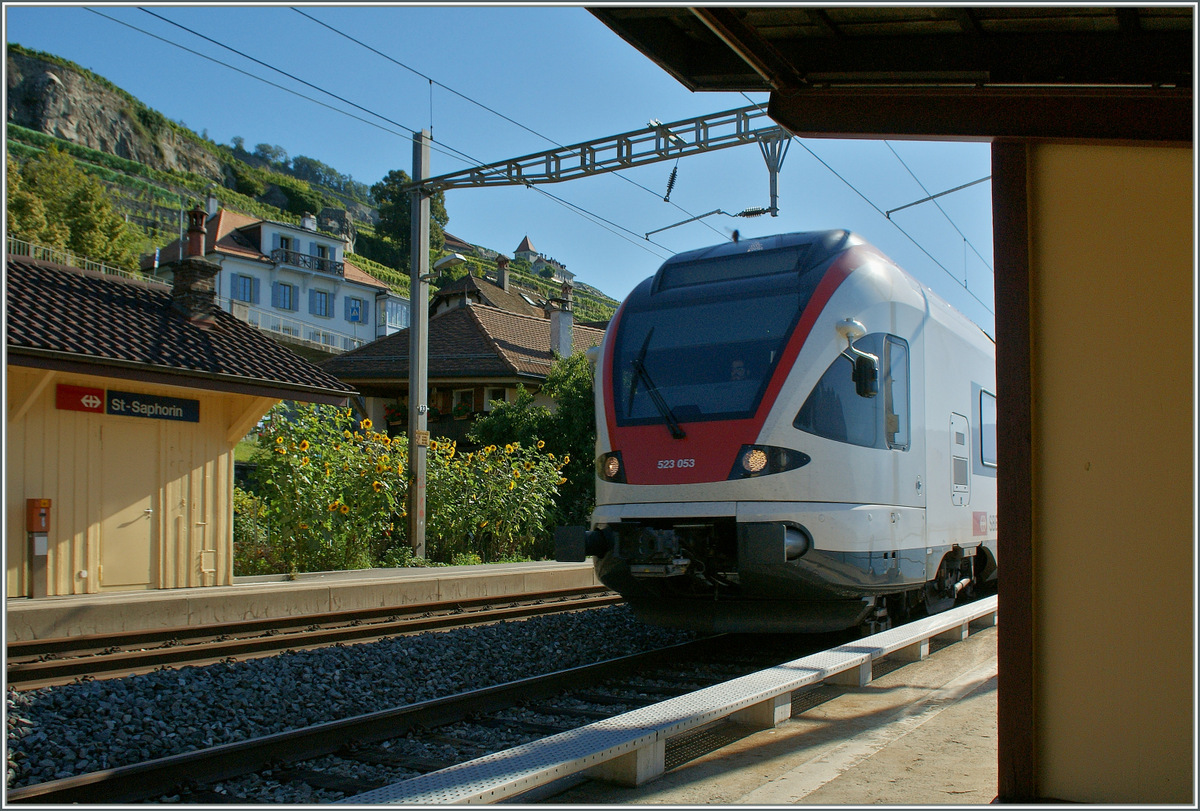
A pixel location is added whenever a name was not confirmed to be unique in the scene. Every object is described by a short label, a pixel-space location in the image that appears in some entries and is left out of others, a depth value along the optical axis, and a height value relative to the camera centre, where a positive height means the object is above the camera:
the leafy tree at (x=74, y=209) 44.94 +12.50
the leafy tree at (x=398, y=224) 99.00 +25.54
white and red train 7.05 +0.14
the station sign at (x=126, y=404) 10.13 +0.65
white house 57.19 +11.51
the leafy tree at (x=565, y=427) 20.92 +0.81
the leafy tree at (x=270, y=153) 142.26 +47.51
